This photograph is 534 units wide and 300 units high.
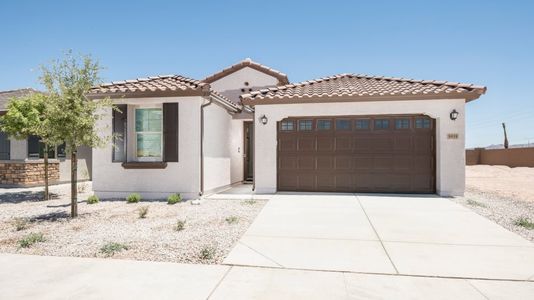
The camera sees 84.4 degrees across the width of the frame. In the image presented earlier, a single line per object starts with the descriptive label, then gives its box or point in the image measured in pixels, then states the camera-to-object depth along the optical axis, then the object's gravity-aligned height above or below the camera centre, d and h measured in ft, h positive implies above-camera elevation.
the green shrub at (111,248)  14.05 -4.83
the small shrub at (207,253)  13.43 -4.84
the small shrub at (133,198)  28.32 -4.70
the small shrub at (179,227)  18.10 -4.75
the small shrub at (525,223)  18.76 -4.84
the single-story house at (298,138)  29.94 +1.20
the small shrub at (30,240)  15.27 -4.82
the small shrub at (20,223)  18.93 -4.99
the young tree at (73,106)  20.90 +3.12
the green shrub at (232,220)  19.89 -4.82
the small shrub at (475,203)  25.79 -4.82
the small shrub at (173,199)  27.66 -4.66
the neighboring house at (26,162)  43.91 -1.95
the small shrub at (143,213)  21.67 -4.70
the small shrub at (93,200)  27.96 -4.80
